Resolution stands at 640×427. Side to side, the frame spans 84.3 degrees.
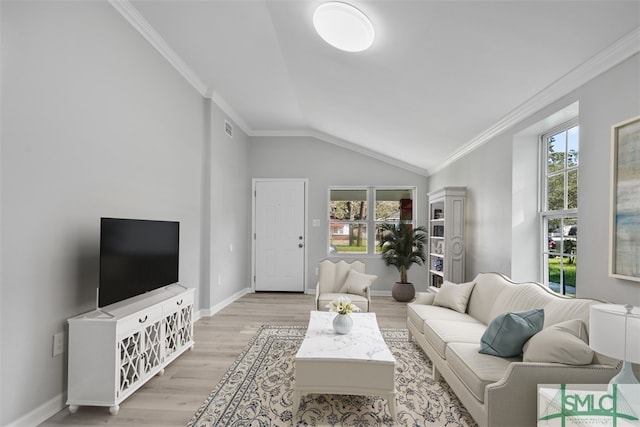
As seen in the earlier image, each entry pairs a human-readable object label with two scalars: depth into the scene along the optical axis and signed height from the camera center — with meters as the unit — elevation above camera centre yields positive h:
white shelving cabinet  4.62 -0.13
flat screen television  2.50 -0.32
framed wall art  2.00 +0.14
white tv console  2.29 -0.93
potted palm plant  5.90 -0.53
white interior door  6.61 -0.32
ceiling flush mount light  2.63 +1.55
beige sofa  1.89 -0.86
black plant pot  5.88 -1.17
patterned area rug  2.28 -1.29
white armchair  4.55 -0.82
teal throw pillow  2.24 -0.69
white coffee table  2.31 -1.02
